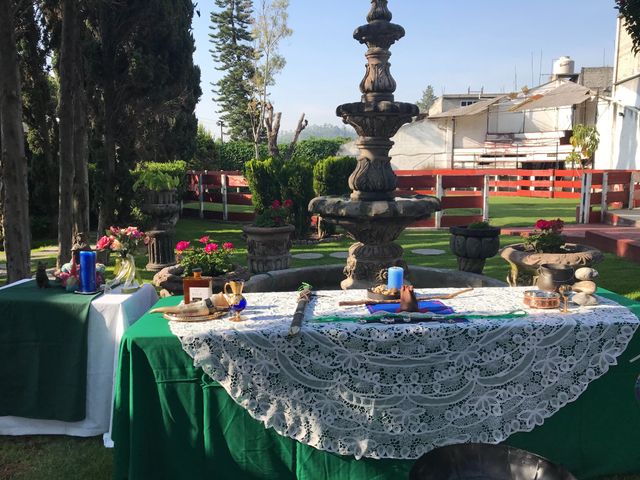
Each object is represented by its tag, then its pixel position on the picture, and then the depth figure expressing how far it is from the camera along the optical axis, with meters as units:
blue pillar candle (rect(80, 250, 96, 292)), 3.77
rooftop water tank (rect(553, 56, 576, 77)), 37.81
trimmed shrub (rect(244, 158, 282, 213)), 12.02
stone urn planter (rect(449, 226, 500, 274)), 6.06
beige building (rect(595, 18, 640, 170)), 19.42
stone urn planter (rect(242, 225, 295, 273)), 8.43
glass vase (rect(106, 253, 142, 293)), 3.90
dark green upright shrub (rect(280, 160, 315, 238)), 11.90
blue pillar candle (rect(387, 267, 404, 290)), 3.42
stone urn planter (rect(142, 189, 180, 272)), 9.34
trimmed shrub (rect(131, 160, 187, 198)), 12.88
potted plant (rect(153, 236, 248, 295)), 4.47
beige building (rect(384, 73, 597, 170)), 30.97
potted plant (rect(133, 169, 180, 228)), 9.78
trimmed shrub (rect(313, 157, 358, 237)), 11.90
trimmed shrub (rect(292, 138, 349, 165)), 35.94
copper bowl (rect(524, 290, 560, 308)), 3.06
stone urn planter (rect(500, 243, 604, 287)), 5.02
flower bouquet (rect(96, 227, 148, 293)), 3.95
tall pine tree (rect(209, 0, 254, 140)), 45.88
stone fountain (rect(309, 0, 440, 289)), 4.65
